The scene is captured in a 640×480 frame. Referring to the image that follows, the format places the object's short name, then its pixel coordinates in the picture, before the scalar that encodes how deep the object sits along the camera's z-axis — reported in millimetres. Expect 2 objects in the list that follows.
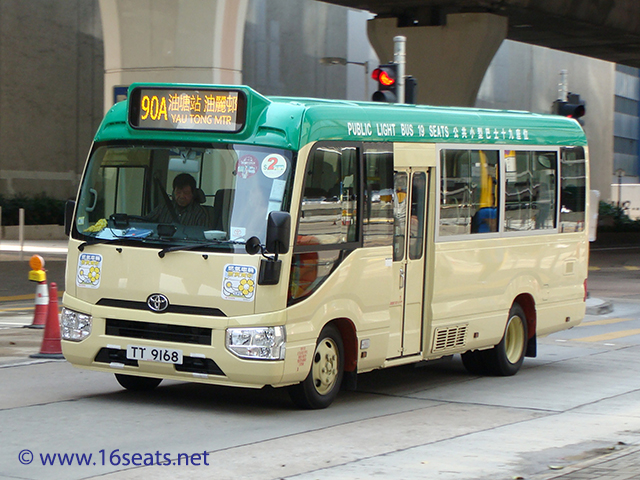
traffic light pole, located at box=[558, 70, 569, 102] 20625
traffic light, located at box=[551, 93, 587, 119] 19516
